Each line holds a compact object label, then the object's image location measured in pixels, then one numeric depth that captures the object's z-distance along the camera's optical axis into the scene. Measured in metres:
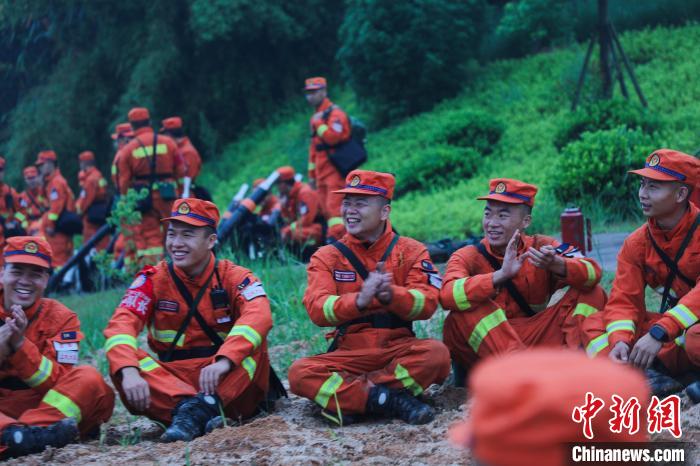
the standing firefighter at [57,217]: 14.94
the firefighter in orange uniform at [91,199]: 15.23
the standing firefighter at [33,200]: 16.31
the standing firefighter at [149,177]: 11.63
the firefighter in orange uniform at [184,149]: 13.27
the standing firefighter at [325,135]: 11.56
